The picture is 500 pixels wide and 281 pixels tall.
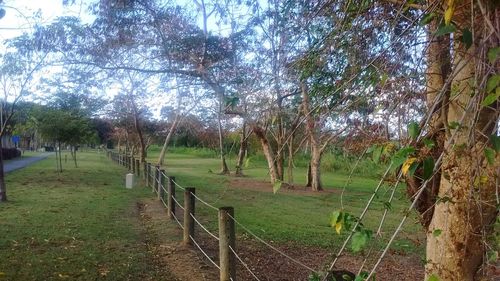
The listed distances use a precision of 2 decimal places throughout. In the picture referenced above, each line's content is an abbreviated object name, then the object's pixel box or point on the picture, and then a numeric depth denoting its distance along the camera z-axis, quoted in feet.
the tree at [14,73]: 46.19
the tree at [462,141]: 5.85
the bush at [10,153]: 120.06
